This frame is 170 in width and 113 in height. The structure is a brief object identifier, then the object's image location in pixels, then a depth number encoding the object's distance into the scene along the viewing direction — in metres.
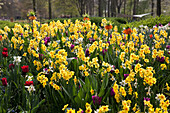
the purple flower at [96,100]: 1.59
